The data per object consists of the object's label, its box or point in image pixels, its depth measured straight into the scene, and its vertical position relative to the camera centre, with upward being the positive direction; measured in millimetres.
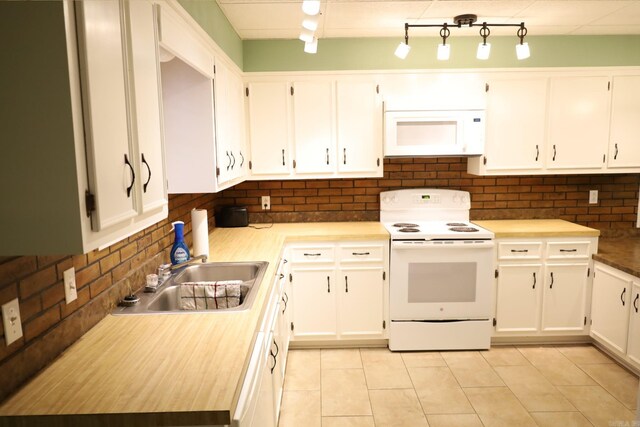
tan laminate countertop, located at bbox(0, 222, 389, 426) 1153 -601
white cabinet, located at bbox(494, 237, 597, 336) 3408 -910
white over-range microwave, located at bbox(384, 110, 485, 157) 3434 +255
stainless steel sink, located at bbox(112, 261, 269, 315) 1904 -575
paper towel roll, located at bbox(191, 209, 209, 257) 2646 -368
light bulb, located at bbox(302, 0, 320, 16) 2037 +726
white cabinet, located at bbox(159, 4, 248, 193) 2369 +242
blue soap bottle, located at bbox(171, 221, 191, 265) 2420 -424
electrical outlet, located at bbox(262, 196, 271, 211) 3947 -300
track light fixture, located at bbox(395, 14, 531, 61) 3003 +859
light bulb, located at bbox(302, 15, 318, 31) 2281 +723
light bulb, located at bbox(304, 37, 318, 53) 2842 +762
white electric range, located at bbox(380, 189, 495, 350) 3334 -903
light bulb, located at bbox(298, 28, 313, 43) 2549 +743
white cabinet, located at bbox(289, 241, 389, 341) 3410 -932
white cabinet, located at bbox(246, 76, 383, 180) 3535 +324
